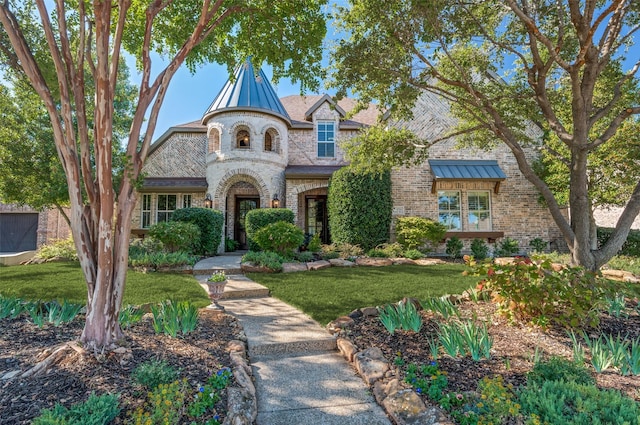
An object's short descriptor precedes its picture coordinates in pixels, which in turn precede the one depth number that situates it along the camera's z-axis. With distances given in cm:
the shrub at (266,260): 868
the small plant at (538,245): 1272
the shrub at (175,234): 978
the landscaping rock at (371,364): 306
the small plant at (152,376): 256
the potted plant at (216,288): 491
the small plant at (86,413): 200
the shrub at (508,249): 1253
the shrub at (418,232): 1156
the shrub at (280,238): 995
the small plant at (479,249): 1216
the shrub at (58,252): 1070
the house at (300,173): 1316
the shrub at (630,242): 1154
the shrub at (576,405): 210
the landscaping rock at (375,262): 968
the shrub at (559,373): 262
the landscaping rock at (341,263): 953
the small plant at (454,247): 1210
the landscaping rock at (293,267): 883
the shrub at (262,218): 1153
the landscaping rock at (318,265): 901
